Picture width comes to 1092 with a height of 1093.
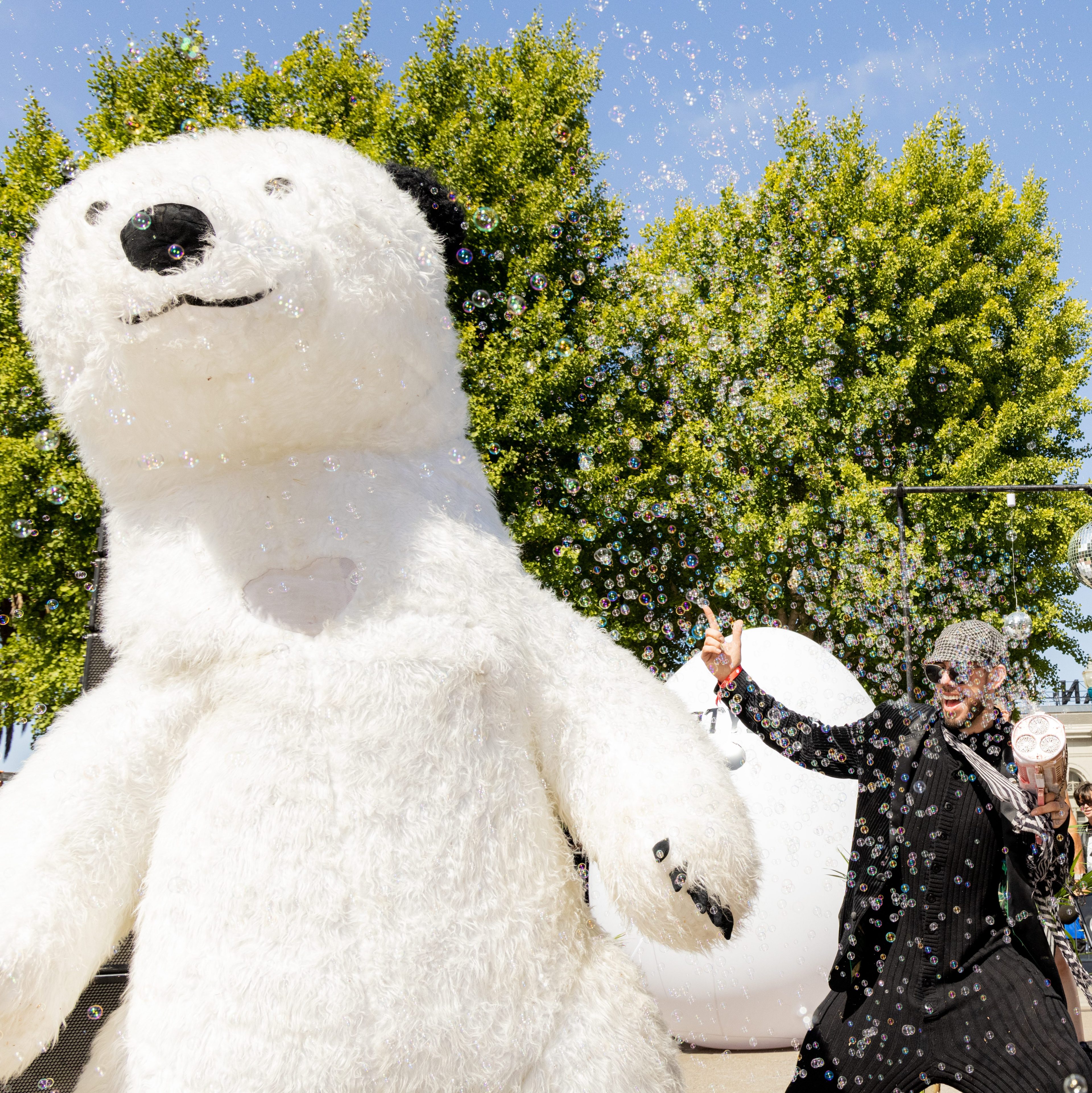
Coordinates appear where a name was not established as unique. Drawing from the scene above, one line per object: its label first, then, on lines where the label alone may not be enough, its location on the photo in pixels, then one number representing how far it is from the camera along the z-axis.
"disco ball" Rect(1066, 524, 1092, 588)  7.47
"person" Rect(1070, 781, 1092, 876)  6.23
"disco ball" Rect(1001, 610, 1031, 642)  8.73
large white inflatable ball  4.66
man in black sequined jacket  2.70
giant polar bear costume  1.78
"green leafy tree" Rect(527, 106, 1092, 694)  10.03
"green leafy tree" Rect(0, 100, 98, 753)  7.39
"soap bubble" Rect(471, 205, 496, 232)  3.02
